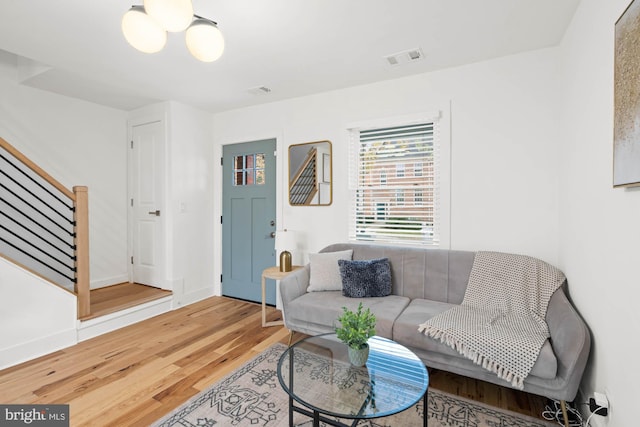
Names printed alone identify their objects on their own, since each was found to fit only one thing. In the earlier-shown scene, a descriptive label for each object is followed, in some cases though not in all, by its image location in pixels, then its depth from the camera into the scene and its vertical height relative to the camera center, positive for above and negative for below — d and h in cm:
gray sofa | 169 -76
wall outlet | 148 -94
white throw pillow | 287 -59
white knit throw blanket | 178 -73
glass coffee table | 138 -86
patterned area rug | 180 -123
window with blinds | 295 +23
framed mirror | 342 +37
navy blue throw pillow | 268 -61
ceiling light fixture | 136 +85
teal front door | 383 -12
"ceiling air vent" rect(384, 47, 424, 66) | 253 +125
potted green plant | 165 -67
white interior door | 387 +6
